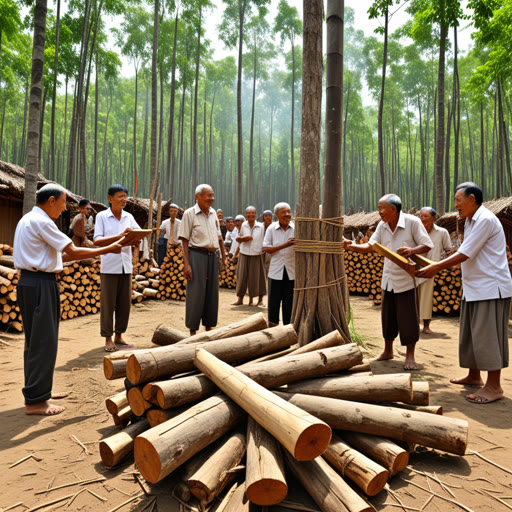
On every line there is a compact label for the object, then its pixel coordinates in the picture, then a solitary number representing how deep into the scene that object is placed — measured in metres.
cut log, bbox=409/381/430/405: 2.42
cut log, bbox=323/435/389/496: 1.75
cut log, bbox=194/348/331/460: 1.68
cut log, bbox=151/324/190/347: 3.14
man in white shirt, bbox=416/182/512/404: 3.13
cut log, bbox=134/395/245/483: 1.72
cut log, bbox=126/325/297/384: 2.20
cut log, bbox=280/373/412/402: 2.33
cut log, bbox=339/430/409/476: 1.93
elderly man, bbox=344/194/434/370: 3.83
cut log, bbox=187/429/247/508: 1.69
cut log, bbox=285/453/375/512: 1.59
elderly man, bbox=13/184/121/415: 2.77
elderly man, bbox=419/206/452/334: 5.87
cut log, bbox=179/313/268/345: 2.78
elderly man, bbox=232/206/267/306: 8.19
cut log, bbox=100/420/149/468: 2.02
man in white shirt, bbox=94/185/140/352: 4.39
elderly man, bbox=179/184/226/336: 4.23
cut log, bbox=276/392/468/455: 2.09
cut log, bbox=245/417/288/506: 1.59
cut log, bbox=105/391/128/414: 2.40
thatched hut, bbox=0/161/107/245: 8.88
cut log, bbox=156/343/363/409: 2.11
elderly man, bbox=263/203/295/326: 4.68
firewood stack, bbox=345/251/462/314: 7.53
